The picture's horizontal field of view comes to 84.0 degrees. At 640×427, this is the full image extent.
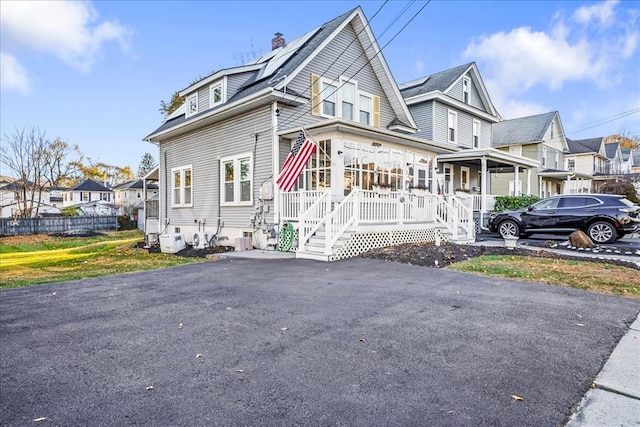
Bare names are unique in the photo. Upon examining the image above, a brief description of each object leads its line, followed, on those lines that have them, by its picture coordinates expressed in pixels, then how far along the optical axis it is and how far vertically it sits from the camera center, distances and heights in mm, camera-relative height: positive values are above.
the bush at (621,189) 27750 +2223
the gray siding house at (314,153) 10273 +2221
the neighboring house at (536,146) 25531 +5319
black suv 11359 -45
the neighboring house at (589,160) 34438 +5849
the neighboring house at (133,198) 28844 +2159
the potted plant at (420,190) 12047 +875
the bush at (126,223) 29109 -645
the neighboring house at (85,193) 49953 +3238
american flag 10133 +1533
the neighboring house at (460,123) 17359 +5095
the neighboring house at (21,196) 27391 +2153
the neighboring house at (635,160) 46147 +7482
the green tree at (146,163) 72669 +11005
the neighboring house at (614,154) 41581 +7299
